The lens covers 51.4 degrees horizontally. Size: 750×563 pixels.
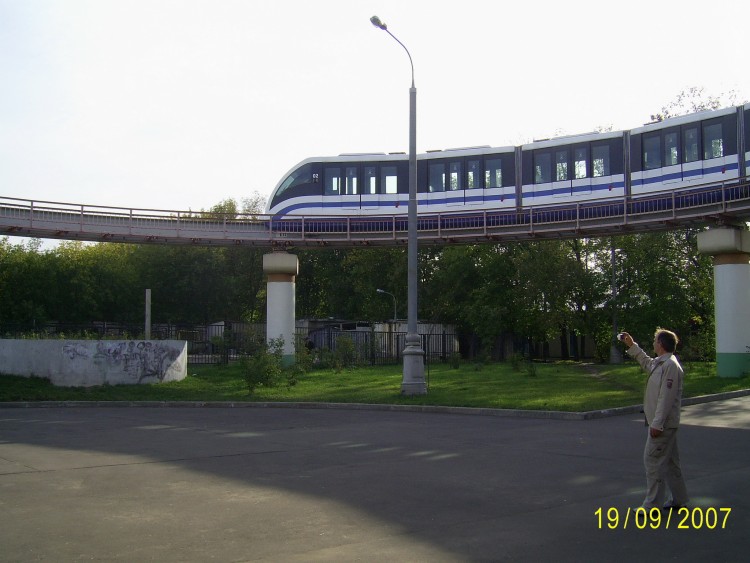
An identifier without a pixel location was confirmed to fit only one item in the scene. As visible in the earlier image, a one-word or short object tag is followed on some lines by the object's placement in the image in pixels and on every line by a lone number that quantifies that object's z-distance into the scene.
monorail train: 27.75
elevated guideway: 28.30
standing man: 7.44
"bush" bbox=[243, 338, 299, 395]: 24.34
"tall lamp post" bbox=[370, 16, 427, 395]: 22.64
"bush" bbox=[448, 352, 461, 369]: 37.09
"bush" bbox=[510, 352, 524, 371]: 33.81
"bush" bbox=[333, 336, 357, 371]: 34.53
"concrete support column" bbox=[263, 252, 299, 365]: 34.00
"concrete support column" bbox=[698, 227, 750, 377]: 28.09
